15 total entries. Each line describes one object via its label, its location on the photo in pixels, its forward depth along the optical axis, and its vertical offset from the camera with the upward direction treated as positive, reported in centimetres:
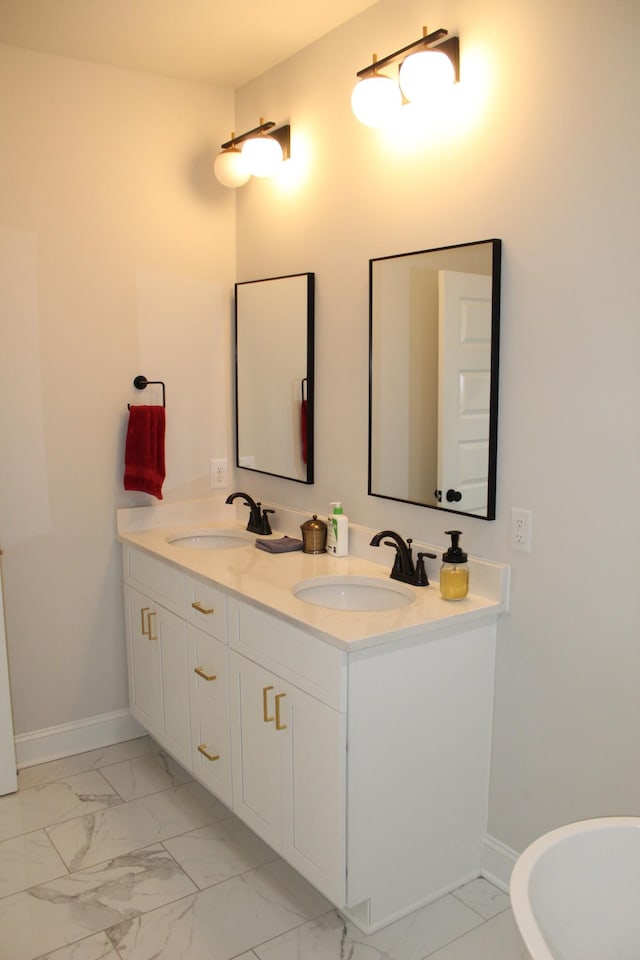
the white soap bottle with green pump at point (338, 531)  264 -52
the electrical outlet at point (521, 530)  205 -41
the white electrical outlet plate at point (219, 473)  331 -41
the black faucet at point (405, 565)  231 -56
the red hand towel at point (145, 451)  297 -28
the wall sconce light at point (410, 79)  206 +82
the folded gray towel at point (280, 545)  277 -60
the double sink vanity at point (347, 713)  194 -91
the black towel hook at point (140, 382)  304 -2
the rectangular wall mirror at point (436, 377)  212 +0
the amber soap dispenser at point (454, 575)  215 -54
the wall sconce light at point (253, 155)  280 +81
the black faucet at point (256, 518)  304 -55
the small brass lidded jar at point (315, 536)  273 -56
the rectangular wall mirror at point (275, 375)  286 +1
